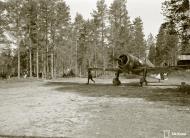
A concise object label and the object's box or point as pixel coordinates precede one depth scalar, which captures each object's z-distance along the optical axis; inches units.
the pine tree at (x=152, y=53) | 3722.9
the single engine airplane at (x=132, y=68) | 964.6
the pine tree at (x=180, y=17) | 974.4
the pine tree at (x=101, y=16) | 2576.0
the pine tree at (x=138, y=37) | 3257.9
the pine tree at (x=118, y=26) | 2564.0
